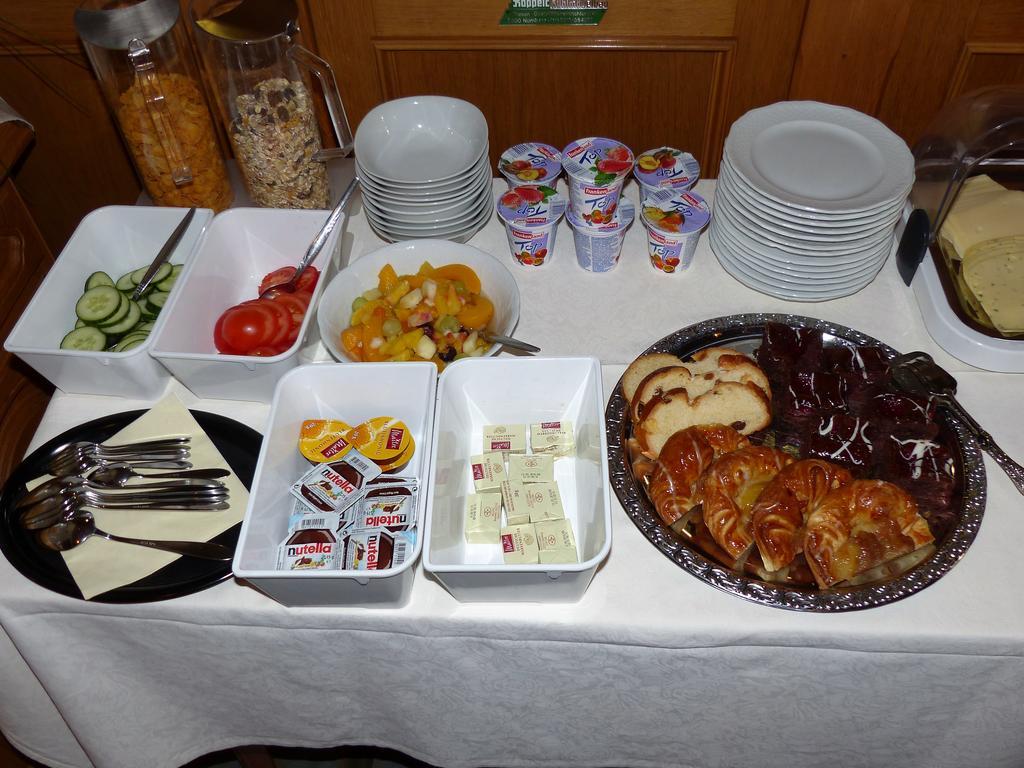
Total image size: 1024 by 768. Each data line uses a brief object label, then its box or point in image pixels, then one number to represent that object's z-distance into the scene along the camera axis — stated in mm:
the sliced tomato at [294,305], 1273
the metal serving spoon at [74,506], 1071
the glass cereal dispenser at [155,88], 1300
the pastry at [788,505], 972
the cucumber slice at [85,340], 1237
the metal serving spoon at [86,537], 1034
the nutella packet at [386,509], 988
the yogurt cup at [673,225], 1323
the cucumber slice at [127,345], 1255
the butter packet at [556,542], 972
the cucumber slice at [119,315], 1266
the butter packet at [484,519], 1054
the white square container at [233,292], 1149
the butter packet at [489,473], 1089
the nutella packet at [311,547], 961
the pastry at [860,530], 973
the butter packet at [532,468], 1094
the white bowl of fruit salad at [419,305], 1213
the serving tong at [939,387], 1087
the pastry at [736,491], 997
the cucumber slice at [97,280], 1317
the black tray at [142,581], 1016
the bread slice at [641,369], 1174
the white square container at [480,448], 921
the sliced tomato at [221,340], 1265
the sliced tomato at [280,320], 1246
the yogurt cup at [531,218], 1346
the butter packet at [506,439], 1133
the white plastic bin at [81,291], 1163
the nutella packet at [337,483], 1029
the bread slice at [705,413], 1104
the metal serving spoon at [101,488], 1089
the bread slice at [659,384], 1135
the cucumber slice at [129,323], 1273
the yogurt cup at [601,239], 1339
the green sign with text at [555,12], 1812
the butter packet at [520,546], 979
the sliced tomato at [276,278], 1363
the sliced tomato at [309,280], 1339
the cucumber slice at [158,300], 1325
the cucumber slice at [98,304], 1263
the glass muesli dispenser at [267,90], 1347
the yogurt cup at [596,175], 1293
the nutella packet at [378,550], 935
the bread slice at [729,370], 1144
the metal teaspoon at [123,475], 1111
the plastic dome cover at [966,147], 1276
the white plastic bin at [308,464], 925
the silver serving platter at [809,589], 958
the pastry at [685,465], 1034
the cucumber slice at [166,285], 1350
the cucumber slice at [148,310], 1330
